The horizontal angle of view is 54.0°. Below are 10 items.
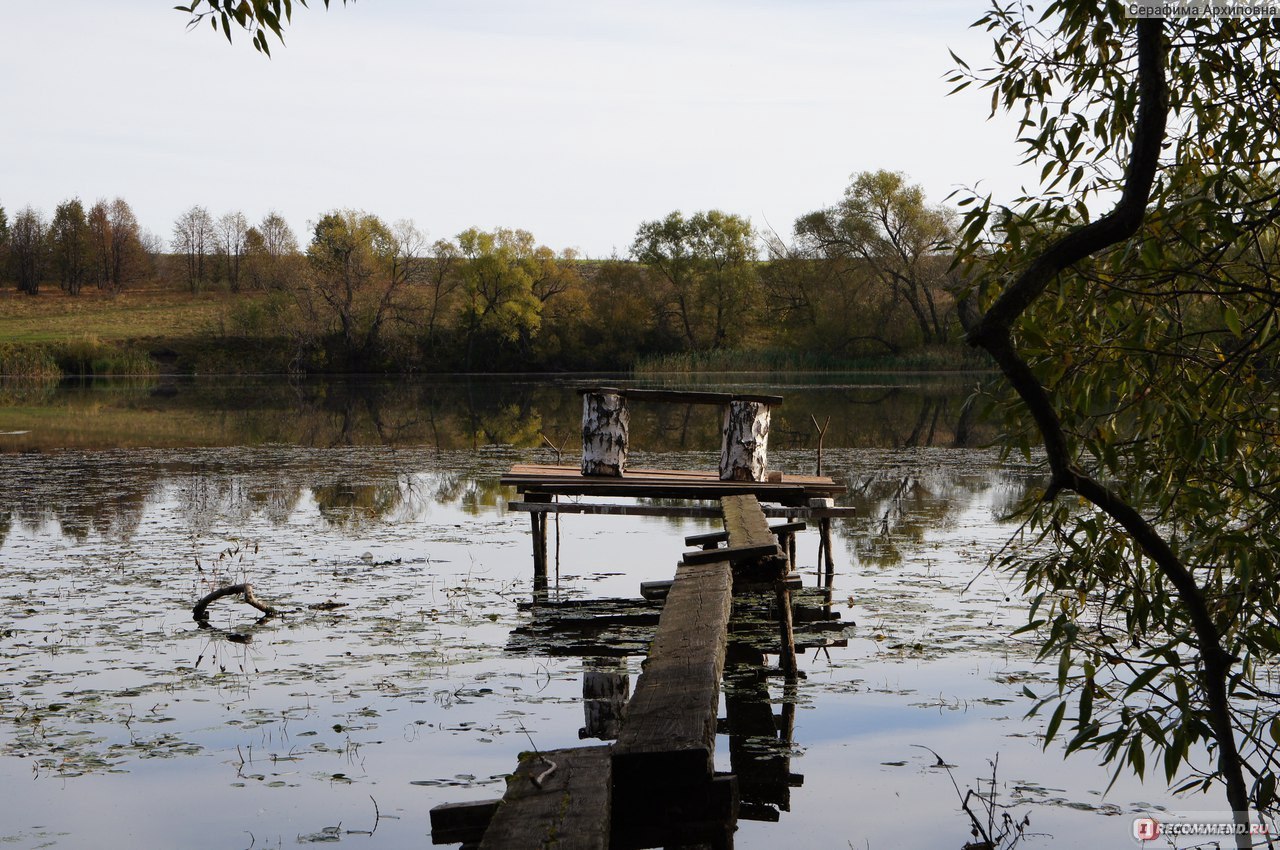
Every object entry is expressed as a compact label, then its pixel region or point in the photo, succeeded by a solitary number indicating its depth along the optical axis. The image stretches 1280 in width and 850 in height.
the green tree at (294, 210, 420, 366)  67.38
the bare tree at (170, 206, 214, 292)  111.75
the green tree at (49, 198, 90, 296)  97.12
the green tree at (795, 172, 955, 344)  64.81
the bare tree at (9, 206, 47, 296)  96.00
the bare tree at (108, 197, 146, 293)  101.38
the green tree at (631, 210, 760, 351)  74.31
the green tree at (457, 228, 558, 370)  69.56
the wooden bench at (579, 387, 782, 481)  13.16
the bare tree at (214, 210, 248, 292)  107.88
